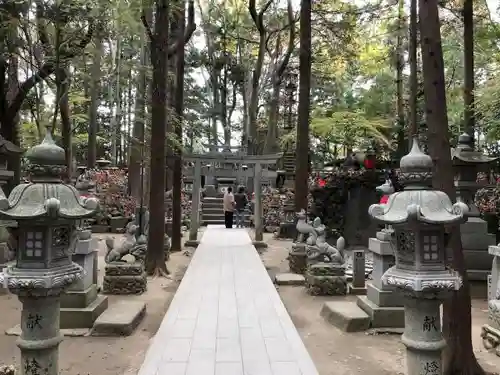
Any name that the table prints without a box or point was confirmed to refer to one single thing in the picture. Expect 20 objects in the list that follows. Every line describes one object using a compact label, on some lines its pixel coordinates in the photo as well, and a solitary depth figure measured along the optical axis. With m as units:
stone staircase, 22.34
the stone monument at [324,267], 8.91
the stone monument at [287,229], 17.98
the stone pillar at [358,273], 9.06
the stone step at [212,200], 24.20
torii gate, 14.99
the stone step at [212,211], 23.14
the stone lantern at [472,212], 10.25
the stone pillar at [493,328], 5.93
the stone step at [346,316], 6.66
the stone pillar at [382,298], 6.70
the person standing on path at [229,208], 17.95
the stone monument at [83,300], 6.54
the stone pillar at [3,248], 8.99
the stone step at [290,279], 9.86
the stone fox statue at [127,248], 8.79
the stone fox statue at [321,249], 9.16
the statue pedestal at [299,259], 10.83
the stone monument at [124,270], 8.62
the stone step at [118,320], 6.29
